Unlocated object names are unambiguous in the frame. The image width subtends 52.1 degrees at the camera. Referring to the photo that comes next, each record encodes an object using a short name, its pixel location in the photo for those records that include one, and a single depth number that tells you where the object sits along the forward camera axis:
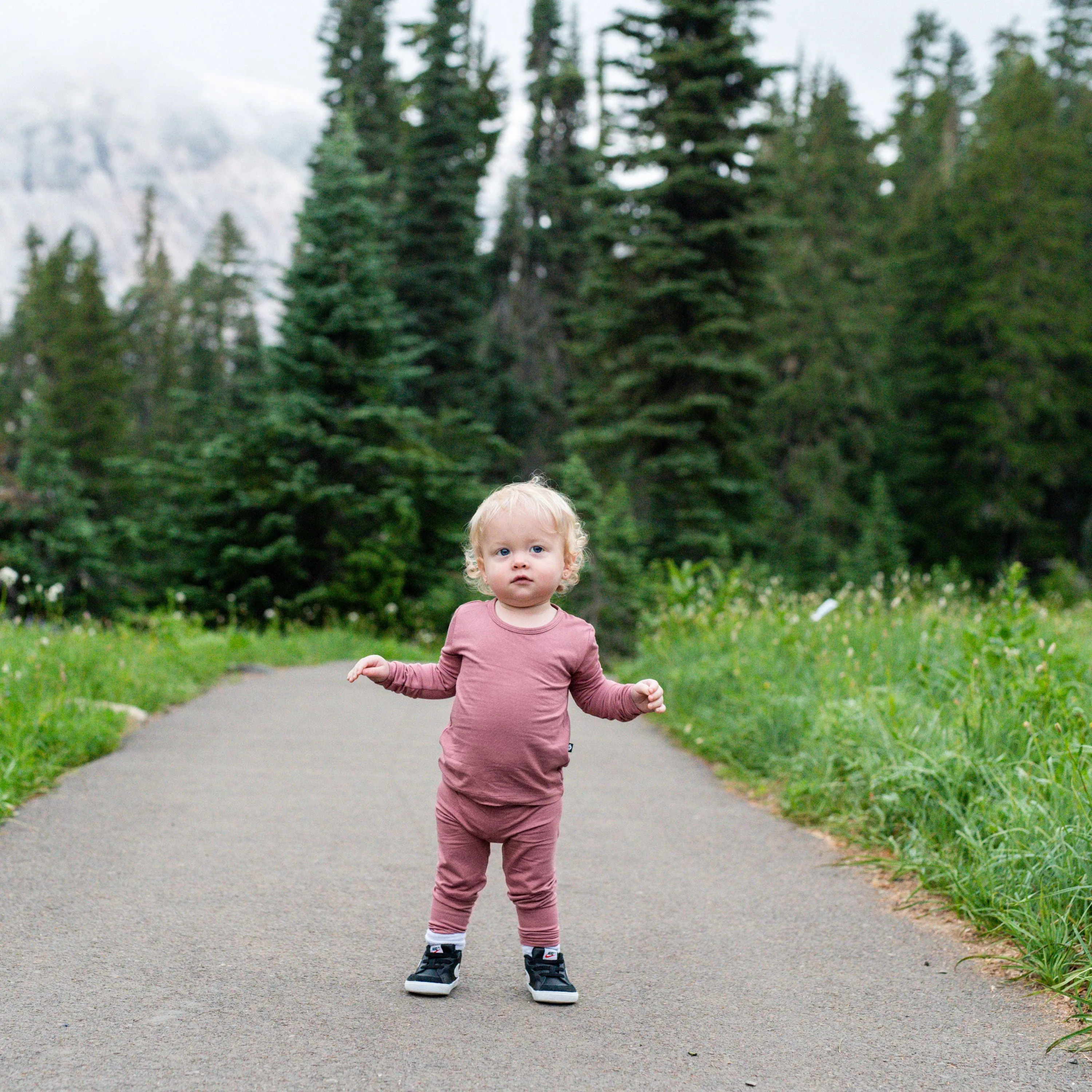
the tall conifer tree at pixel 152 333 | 55.50
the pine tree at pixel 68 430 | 25.62
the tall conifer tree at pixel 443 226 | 31.50
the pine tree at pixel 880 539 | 30.28
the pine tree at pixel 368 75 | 32.91
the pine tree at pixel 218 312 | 48.28
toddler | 3.23
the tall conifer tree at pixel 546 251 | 38.16
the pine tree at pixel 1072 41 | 46.03
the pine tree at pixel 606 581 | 15.23
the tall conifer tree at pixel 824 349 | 32.44
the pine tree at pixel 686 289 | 21.23
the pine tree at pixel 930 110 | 46.81
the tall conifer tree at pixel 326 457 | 17.98
